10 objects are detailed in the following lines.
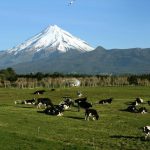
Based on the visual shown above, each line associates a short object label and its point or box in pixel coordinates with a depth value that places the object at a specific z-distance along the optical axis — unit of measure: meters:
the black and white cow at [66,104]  46.51
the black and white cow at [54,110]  40.94
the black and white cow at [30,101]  52.79
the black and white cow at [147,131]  27.61
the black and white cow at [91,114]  37.53
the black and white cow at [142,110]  43.29
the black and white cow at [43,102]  48.41
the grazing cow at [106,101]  53.70
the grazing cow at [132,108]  44.26
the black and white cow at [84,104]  45.25
